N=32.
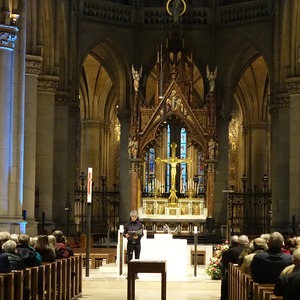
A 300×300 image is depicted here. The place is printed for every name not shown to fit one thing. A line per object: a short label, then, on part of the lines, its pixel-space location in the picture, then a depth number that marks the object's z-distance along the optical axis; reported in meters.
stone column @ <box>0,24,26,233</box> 23.48
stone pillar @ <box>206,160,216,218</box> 36.50
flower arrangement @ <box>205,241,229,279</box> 21.08
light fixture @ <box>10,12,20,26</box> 23.84
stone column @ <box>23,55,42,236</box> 27.83
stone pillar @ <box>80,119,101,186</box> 47.38
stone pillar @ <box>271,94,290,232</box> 36.94
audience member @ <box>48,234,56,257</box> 15.99
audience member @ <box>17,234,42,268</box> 13.99
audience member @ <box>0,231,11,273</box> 11.84
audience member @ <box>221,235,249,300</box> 16.08
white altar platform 22.02
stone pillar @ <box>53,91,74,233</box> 36.72
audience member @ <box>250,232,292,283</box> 11.66
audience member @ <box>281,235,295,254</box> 20.69
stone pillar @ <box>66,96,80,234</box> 38.56
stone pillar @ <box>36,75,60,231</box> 32.62
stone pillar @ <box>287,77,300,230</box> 33.19
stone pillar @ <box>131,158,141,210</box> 36.84
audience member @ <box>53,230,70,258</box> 17.16
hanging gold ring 40.06
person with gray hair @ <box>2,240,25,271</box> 12.74
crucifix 36.94
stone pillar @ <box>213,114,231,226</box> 39.84
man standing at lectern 20.44
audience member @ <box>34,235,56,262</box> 15.45
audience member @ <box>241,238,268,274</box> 13.60
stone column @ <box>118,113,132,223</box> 40.77
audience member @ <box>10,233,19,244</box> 15.20
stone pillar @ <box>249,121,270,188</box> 46.88
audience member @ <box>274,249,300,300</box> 8.74
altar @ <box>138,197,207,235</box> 36.69
